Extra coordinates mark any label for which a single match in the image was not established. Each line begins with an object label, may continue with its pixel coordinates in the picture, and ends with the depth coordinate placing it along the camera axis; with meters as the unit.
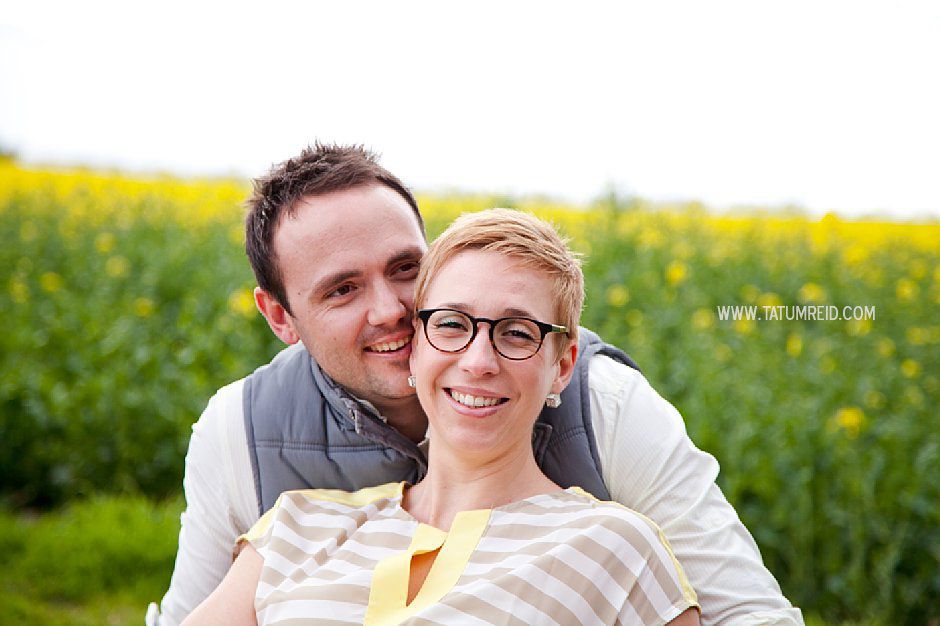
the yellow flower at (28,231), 6.96
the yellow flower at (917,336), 4.59
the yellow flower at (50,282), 5.69
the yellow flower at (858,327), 4.45
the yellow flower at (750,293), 5.42
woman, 1.84
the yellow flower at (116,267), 5.87
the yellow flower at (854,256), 5.66
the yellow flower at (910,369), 4.27
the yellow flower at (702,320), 4.87
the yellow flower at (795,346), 4.45
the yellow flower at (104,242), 6.36
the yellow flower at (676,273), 5.41
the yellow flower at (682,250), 6.17
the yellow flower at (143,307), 5.36
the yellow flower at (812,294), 4.74
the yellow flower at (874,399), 4.11
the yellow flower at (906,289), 5.10
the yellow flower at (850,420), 3.83
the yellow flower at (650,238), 6.45
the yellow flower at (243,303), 5.05
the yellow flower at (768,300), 5.39
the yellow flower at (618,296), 5.36
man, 2.16
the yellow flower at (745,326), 4.87
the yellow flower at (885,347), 4.43
